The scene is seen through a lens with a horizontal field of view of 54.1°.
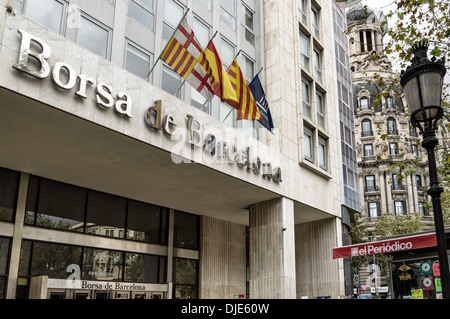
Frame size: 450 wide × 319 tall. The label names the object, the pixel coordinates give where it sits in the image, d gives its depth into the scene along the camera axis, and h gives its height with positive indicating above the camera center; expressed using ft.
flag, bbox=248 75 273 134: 64.75 +26.22
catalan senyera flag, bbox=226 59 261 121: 60.13 +25.74
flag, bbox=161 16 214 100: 52.13 +26.86
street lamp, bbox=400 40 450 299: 18.34 +7.90
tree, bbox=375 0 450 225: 38.42 +23.30
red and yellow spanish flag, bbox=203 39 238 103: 56.59 +26.17
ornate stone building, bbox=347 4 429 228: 240.32 +63.69
